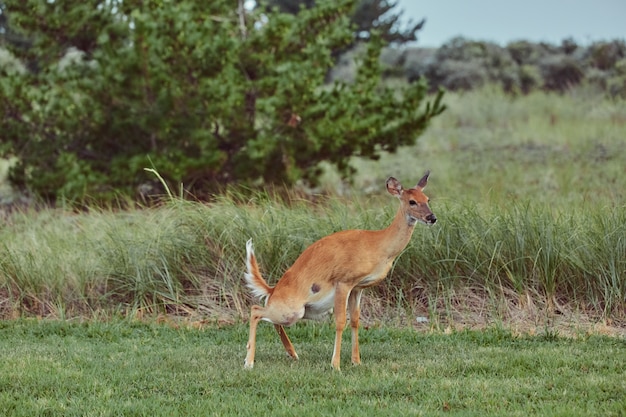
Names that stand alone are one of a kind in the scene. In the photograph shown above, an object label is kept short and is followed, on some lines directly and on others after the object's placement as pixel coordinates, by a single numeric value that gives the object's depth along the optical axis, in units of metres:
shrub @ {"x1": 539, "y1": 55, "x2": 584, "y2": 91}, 61.03
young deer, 12.80
